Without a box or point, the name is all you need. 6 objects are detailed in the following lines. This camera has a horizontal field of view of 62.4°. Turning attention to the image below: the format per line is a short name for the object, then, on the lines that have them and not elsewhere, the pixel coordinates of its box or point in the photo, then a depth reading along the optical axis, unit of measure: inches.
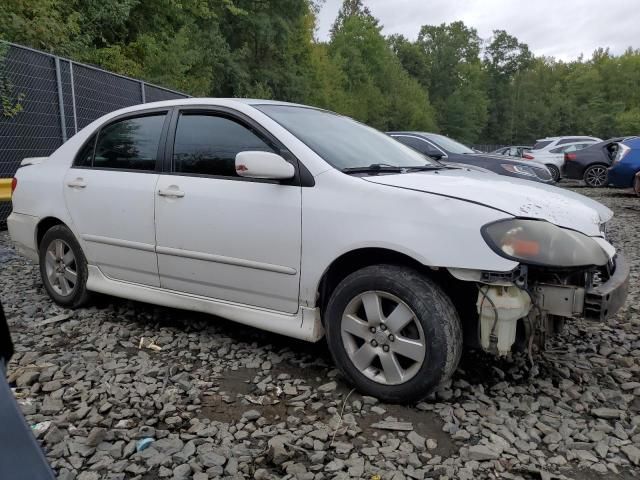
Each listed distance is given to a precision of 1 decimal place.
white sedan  96.7
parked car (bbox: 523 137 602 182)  657.0
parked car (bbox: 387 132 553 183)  346.6
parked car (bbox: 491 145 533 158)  918.6
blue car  446.9
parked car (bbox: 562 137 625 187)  554.3
